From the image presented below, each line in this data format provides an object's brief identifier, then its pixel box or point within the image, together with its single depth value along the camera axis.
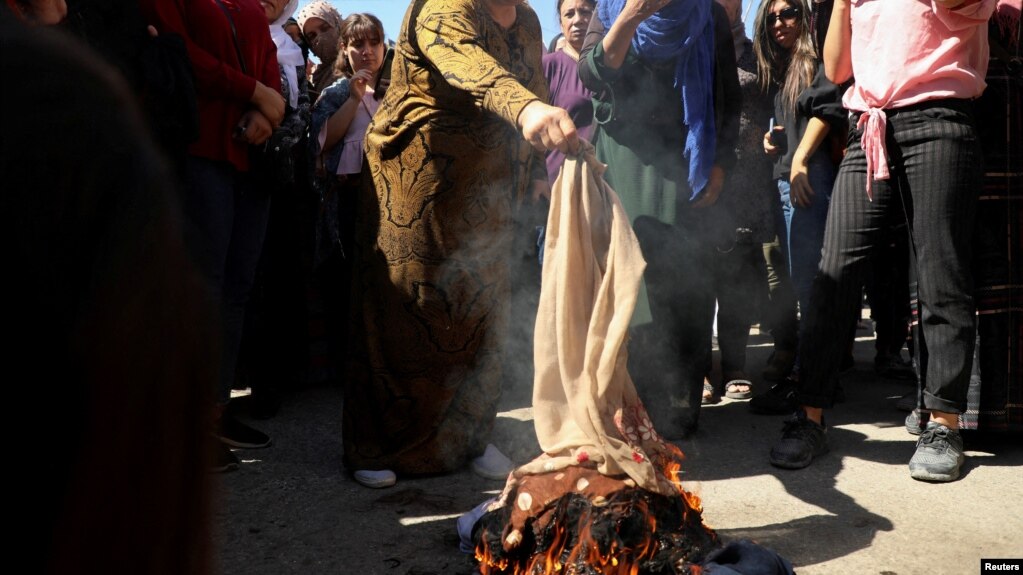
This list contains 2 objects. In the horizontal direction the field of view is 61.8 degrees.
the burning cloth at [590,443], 2.21
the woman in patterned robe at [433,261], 3.14
